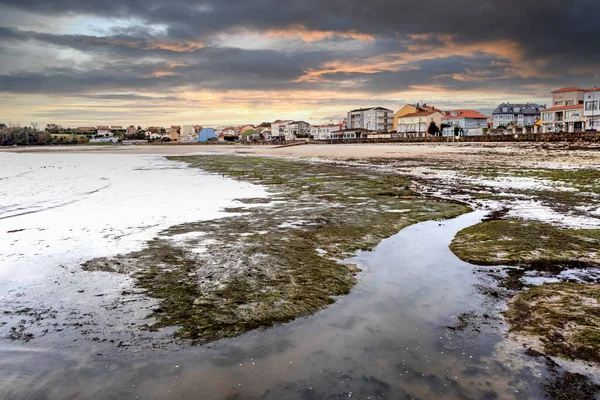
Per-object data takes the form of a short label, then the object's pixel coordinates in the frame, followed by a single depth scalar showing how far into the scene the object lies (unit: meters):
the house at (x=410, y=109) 144.57
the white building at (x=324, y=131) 175.75
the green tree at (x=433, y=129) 127.01
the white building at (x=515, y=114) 129.62
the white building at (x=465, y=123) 125.66
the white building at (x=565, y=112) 89.06
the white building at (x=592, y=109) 81.06
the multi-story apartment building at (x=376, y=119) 164.38
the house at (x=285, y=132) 192.90
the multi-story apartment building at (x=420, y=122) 134.25
